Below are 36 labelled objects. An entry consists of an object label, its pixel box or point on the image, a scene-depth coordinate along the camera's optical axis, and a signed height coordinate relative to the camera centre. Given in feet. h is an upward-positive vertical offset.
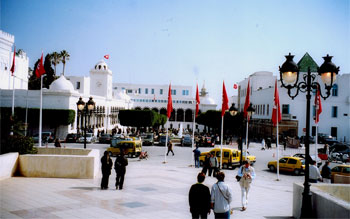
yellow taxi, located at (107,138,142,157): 79.92 -6.11
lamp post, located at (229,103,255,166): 60.08 +2.74
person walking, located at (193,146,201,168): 61.62 -5.49
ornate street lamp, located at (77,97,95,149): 61.16 +3.02
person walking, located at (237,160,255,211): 30.04 -4.84
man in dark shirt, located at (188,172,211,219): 20.36 -4.56
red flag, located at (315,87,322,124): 70.21 +4.72
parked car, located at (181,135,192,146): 120.88 -6.16
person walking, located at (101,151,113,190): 35.50 -4.97
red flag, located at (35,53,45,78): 68.70 +10.19
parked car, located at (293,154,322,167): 73.41 -6.88
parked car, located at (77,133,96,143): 114.42 -6.10
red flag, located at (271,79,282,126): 58.03 +3.01
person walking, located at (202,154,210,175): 48.46 -5.59
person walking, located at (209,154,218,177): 50.06 -5.59
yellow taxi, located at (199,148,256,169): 67.10 -6.47
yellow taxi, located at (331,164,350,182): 54.49 -6.86
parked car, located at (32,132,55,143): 103.36 -5.45
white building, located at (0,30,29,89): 142.82 +26.79
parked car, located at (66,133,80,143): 115.55 -5.95
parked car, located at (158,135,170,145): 118.75 -5.70
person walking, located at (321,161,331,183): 48.98 -6.69
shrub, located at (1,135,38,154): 41.88 -3.23
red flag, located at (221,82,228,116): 64.13 +4.52
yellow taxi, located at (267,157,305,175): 65.36 -7.51
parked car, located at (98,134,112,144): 119.62 -6.19
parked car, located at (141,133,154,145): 117.60 -6.01
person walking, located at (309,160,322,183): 39.99 -5.51
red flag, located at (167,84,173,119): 73.92 +3.77
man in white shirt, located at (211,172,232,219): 21.06 -4.67
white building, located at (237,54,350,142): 152.56 +6.68
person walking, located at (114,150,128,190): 35.71 -4.76
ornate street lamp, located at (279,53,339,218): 26.57 +4.29
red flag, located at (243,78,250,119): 60.86 +3.70
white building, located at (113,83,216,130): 282.36 +20.51
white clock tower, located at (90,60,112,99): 199.82 +24.51
